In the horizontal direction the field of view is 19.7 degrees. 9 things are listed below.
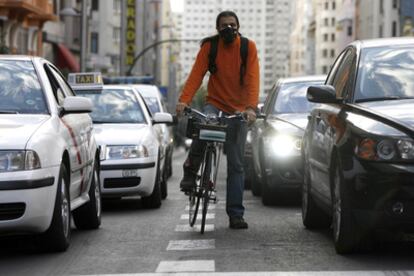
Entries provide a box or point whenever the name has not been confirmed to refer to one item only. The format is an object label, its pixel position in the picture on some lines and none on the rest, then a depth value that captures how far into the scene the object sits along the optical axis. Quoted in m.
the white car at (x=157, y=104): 19.76
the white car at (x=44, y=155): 8.12
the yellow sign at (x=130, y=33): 73.38
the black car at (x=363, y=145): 7.57
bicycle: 10.16
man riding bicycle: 10.66
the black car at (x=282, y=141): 13.94
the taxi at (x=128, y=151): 13.54
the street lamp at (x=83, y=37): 38.94
